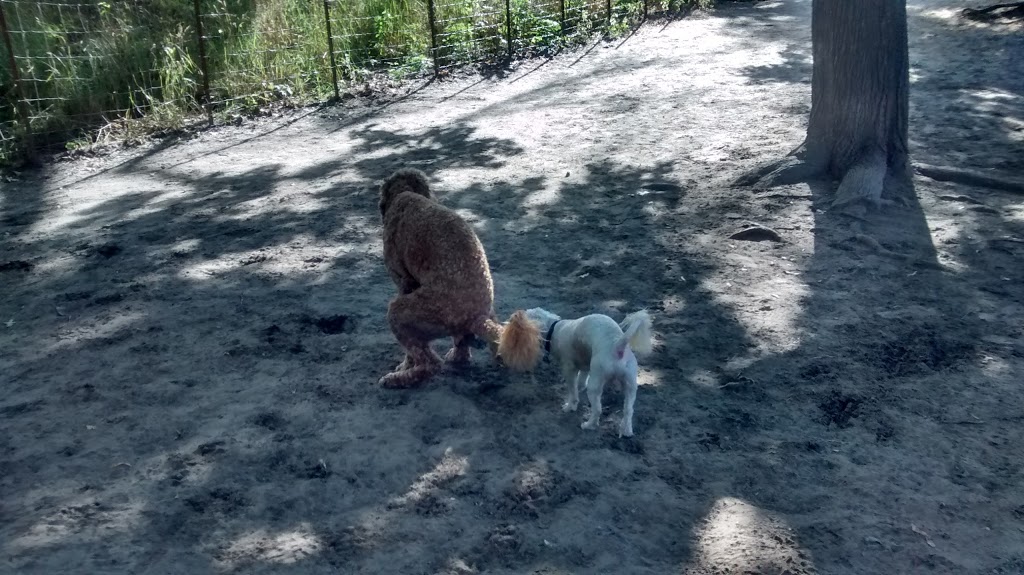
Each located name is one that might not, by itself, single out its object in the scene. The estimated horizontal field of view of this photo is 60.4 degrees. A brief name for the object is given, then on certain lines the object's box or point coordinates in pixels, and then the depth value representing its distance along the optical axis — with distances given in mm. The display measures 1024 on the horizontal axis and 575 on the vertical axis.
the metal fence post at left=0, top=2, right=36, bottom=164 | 9648
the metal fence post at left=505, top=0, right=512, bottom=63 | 13354
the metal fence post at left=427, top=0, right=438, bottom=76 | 12943
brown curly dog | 4539
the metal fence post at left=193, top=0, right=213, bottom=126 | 11016
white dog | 4129
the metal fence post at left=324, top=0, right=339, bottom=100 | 11719
